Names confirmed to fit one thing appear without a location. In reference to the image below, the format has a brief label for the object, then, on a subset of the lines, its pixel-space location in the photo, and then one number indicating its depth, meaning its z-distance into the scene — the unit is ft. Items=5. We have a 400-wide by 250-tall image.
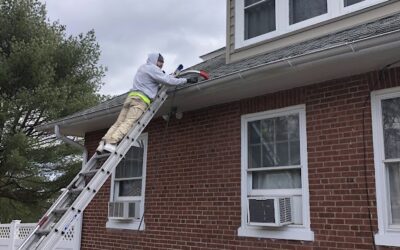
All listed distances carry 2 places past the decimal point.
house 17.79
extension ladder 16.48
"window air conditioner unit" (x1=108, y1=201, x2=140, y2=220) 27.22
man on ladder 20.79
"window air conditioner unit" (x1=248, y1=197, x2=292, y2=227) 19.58
